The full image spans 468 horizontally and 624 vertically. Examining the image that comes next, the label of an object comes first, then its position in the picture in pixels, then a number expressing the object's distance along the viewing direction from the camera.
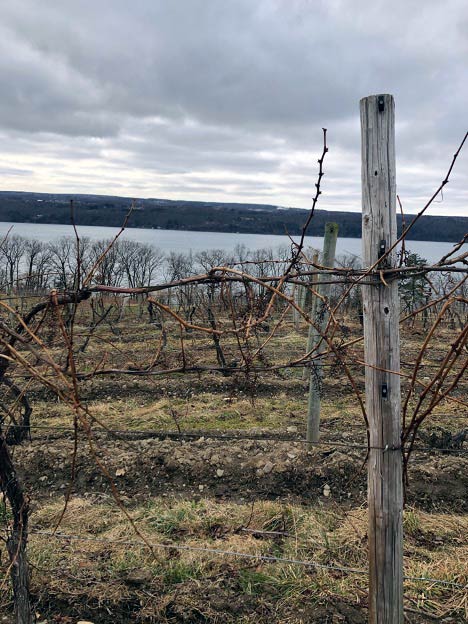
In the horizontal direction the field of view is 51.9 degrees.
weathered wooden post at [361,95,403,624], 2.06
